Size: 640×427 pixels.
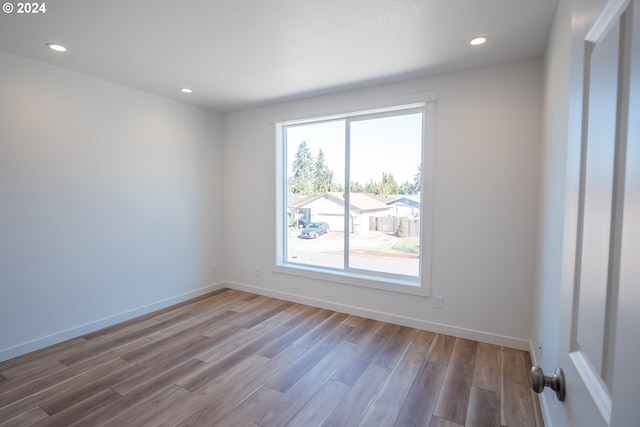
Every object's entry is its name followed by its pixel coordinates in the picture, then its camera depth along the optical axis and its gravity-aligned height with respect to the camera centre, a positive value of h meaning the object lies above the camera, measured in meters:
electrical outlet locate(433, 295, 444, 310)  3.13 -1.03
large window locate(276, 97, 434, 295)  3.34 +0.04
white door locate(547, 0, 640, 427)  0.43 -0.04
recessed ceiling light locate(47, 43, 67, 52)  2.48 +1.24
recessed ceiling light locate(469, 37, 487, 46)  2.36 +1.26
